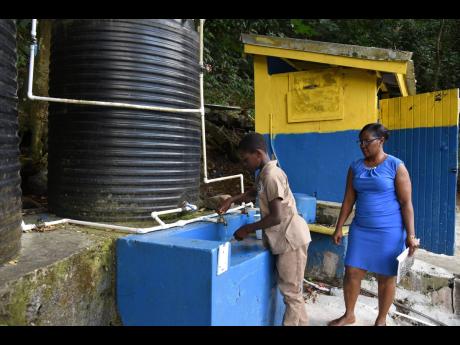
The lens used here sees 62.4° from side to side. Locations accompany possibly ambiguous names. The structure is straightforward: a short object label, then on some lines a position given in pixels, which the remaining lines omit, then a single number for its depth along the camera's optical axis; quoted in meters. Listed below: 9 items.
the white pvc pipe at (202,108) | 4.02
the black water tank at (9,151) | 2.29
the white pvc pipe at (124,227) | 3.00
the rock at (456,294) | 4.74
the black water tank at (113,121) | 3.28
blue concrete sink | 2.45
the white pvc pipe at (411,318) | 4.07
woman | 3.14
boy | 2.81
